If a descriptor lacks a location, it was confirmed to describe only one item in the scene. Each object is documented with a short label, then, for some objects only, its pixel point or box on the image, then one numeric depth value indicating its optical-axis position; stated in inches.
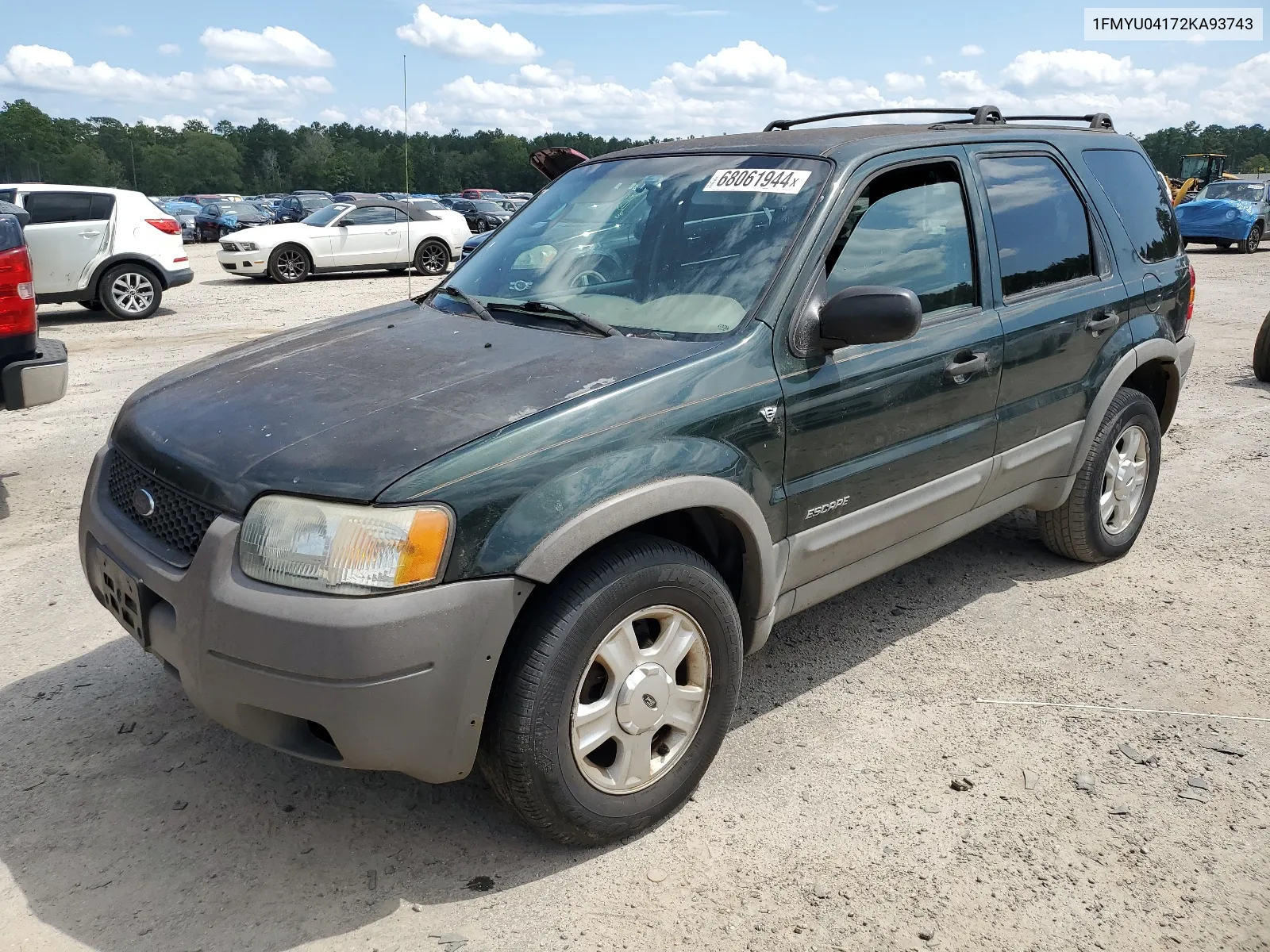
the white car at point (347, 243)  687.7
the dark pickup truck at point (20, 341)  200.4
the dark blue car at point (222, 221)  1354.6
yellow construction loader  1238.9
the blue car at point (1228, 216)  927.7
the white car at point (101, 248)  490.0
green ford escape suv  94.1
